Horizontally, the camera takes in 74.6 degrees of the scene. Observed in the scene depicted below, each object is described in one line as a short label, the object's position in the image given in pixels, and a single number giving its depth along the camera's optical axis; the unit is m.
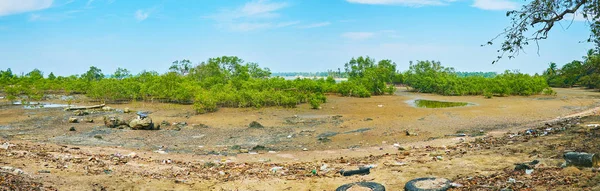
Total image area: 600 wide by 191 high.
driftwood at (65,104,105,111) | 24.24
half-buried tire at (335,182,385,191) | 6.32
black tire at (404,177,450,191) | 6.11
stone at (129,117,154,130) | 15.69
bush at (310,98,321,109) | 25.42
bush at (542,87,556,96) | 36.22
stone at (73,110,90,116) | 21.47
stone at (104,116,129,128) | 16.47
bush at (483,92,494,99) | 33.66
